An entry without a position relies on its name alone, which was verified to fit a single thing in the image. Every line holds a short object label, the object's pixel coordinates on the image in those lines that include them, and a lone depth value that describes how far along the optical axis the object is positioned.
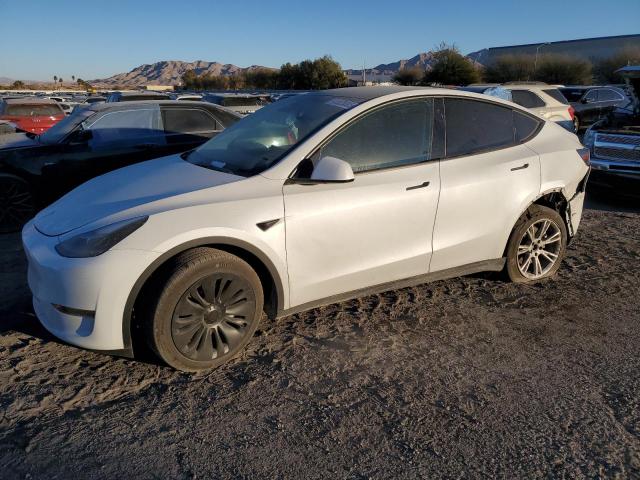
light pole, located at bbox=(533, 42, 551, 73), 54.59
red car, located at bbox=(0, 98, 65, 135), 13.89
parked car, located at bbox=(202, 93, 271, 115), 18.48
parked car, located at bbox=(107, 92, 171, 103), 17.42
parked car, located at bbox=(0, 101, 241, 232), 6.28
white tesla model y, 2.94
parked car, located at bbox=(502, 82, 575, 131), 11.87
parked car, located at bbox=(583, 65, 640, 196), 7.50
